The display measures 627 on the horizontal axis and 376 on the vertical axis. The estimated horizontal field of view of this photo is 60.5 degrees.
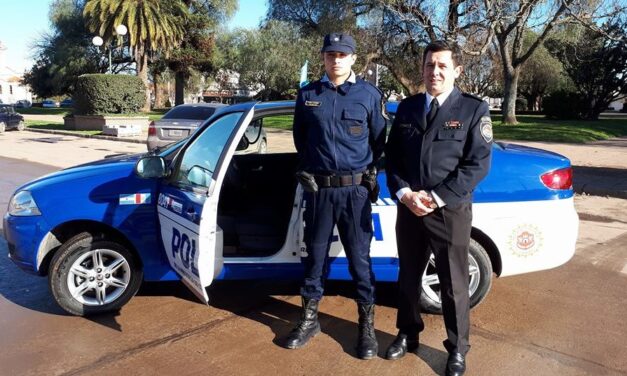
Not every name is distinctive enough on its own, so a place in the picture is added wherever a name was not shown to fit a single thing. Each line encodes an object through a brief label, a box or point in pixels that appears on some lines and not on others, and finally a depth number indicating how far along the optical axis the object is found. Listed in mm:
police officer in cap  3328
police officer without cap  2980
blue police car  3873
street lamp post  26172
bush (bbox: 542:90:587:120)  37500
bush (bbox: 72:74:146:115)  25688
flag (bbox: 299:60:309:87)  4713
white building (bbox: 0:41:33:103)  109812
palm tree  32062
